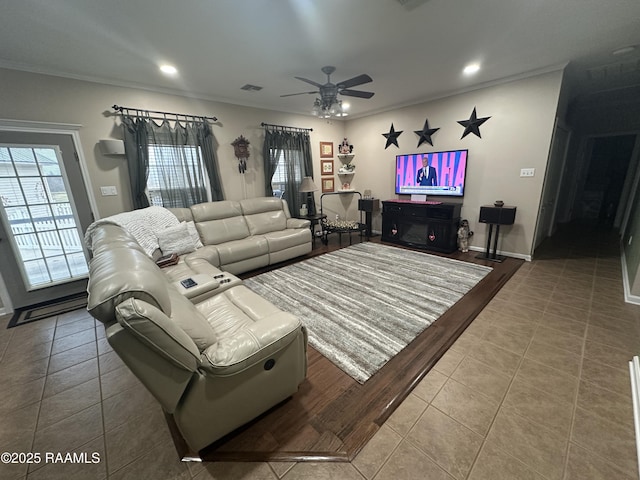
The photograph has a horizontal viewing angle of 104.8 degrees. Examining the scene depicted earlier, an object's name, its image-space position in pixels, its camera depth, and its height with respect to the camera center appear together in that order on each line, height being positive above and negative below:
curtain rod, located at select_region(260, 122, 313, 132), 4.46 +0.99
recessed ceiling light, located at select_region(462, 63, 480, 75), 3.02 +1.29
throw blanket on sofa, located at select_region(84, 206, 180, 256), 2.69 -0.41
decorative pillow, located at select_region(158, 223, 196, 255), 2.97 -0.66
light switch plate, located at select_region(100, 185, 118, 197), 3.18 -0.04
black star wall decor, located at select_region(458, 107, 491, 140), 3.83 +0.76
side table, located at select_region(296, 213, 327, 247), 4.78 -0.74
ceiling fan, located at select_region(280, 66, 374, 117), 2.84 +0.96
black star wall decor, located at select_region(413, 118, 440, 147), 4.35 +0.74
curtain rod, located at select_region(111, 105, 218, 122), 3.14 +0.98
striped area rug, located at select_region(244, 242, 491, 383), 2.04 -1.31
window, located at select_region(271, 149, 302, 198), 4.79 +0.12
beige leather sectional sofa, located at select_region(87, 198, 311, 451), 0.93 -0.79
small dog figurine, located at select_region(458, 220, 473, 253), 4.18 -1.02
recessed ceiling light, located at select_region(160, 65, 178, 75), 2.79 +1.31
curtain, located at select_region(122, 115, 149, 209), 3.22 +0.41
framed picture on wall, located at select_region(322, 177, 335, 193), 5.62 -0.13
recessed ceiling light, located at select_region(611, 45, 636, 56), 2.54 +1.19
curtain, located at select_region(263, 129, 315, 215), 4.55 +0.41
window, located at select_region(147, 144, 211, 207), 3.50 +0.13
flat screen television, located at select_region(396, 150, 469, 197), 4.14 +0.03
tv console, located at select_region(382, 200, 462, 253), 4.12 -0.85
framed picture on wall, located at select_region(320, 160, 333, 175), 5.53 +0.27
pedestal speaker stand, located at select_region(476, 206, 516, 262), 3.54 -0.67
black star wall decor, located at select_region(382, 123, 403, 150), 4.82 +0.77
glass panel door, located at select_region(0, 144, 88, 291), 2.68 -0.27
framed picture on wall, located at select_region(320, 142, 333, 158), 5.45 +0.64
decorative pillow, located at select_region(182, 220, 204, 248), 3.32 -0.66
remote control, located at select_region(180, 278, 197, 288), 2.05 -0.81
